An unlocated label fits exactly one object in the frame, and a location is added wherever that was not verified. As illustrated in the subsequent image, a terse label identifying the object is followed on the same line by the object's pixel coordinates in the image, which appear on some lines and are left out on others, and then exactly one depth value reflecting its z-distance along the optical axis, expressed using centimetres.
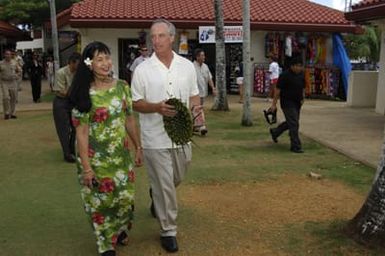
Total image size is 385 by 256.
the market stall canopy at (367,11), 1195
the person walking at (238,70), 2006
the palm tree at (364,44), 3794
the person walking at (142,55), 1244
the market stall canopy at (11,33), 2596
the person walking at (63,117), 780
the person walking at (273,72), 1680
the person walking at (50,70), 2342
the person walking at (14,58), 1455
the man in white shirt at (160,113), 438
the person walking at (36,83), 1848
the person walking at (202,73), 1117
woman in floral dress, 406
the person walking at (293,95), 861
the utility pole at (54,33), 1842
